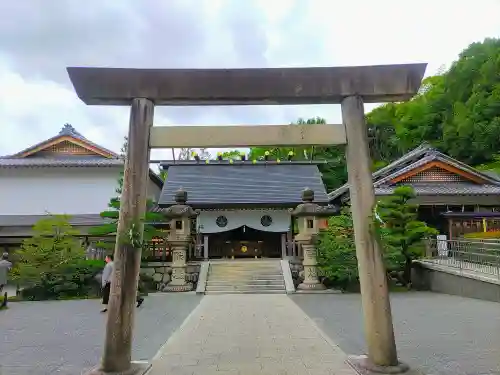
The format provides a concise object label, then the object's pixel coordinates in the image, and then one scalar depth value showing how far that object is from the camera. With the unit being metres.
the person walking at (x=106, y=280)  10.33
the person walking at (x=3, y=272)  12.19
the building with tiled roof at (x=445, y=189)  19.84
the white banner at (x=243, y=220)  22.00
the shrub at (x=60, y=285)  14.59
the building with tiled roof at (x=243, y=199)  21.91
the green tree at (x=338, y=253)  14.70
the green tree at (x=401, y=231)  14.52
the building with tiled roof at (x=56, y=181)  21.28
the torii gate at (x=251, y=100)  5.28
